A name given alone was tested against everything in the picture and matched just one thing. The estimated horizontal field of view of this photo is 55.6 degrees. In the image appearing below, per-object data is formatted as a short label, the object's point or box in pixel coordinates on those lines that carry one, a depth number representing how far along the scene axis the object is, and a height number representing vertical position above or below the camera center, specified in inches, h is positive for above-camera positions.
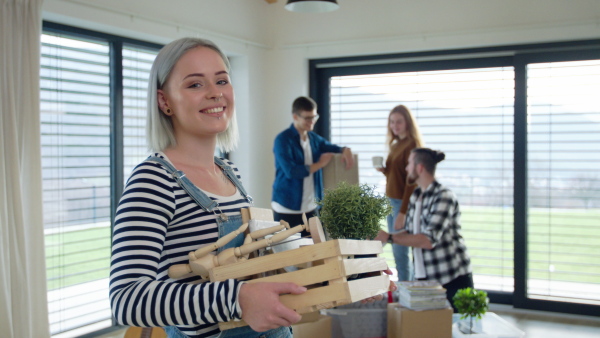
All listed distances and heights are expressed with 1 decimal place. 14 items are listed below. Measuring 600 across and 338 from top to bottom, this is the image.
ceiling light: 147.4 +41.6
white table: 105.5 -32.3
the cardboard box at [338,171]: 176.2 -2.5
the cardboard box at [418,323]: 99.5 -28.4
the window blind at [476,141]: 187.8 +7.2
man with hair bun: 132.3 -18.7
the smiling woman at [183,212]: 33.3 -3.3
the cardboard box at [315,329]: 94.7 -27.8
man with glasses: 177.2 +0.1
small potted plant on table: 107.0 -26.6
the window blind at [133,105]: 161.5 +17.0
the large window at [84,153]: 141.3 +3.0
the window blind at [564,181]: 175.5 -5.9
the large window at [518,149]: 176.4 +4.3
